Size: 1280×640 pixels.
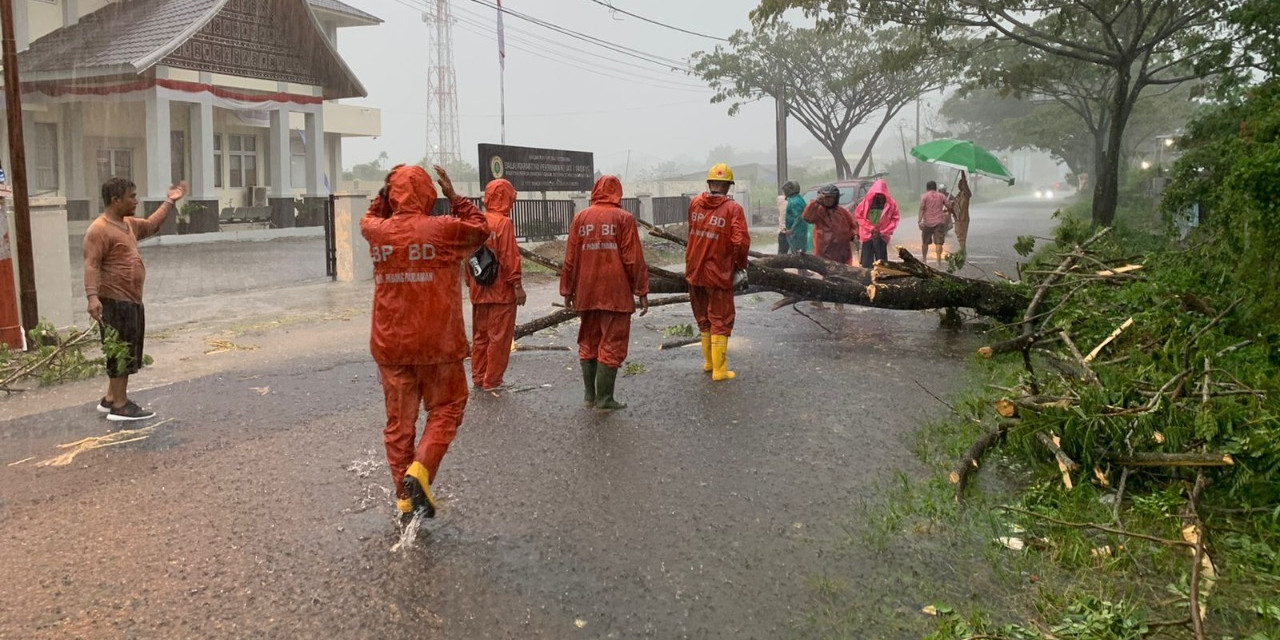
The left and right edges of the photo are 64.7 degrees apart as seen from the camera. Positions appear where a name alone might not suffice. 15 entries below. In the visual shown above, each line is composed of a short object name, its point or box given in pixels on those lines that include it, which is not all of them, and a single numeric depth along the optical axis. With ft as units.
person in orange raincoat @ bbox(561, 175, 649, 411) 22.81
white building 76.13
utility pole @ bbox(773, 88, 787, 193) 121.19
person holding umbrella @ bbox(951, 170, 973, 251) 64.18
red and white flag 127.34
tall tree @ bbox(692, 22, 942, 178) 131.54
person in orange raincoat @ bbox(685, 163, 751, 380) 26.43
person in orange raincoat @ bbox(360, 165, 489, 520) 14.85
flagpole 127.51
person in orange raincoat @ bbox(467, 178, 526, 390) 24.66
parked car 86.74
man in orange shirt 21.42
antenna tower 183.32
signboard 63.87
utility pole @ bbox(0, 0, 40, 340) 30.89
